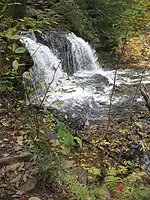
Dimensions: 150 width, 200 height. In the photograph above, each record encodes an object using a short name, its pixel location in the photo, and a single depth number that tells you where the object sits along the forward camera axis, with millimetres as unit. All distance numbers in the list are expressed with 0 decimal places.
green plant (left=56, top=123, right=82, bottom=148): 1479
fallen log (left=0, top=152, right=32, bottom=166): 1956
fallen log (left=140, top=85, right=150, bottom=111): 3219
